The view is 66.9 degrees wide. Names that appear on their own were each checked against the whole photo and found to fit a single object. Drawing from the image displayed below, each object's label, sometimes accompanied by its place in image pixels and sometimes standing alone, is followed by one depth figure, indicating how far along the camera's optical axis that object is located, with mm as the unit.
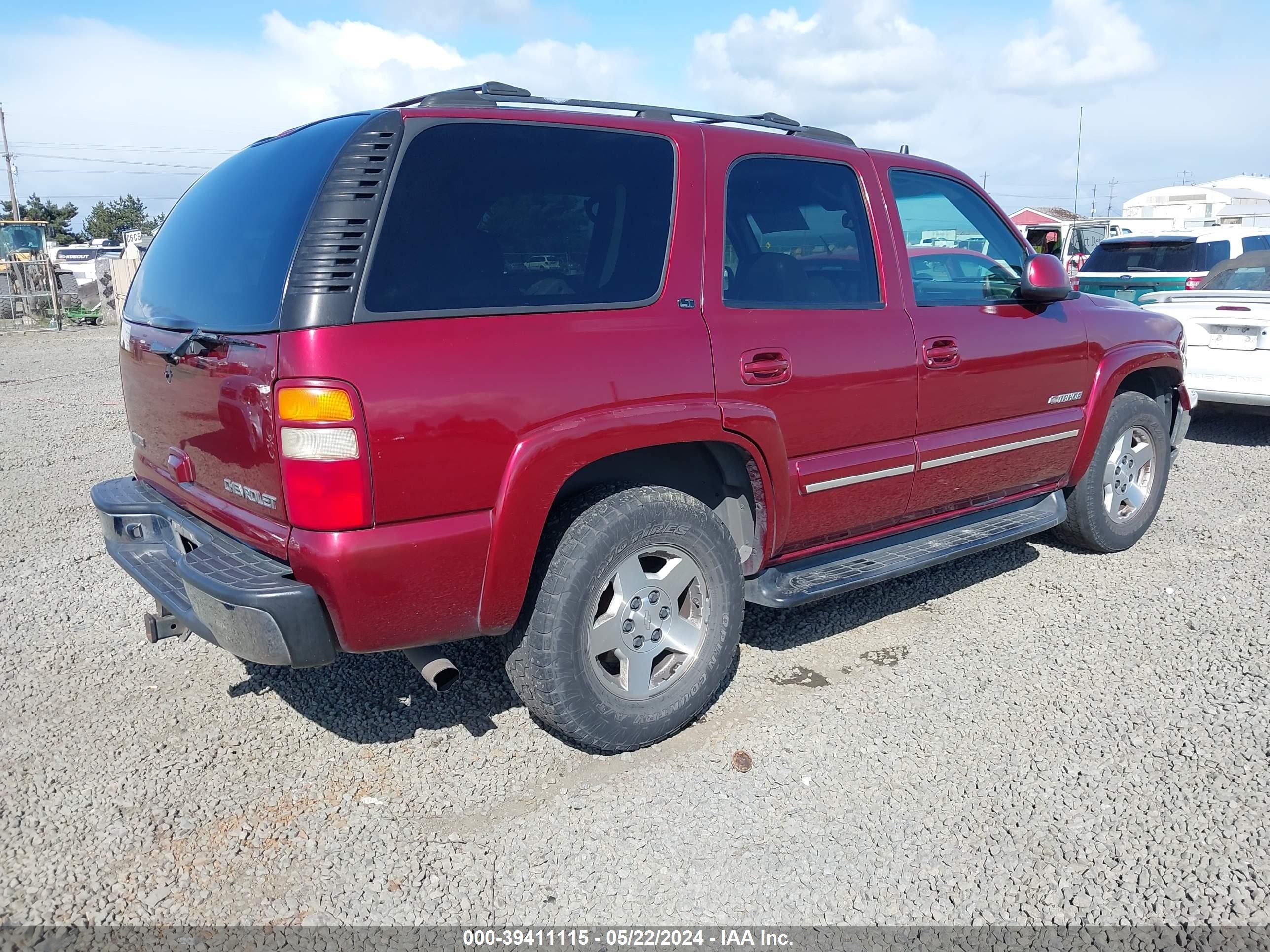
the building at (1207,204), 35094
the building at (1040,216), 46269
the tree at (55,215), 59594
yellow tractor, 22469
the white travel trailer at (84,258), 30625
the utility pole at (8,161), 50212
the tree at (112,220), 70750
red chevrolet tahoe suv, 2584
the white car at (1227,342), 7312
